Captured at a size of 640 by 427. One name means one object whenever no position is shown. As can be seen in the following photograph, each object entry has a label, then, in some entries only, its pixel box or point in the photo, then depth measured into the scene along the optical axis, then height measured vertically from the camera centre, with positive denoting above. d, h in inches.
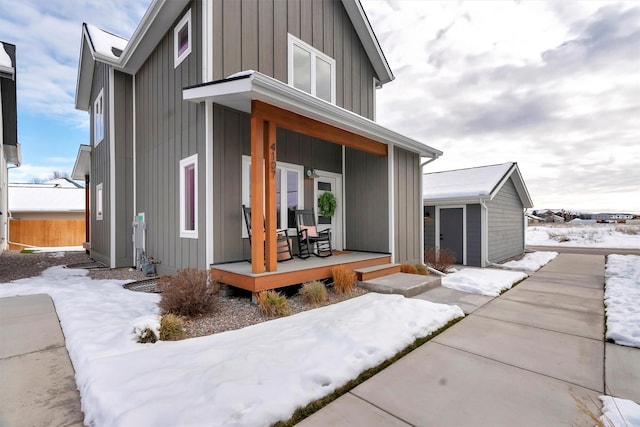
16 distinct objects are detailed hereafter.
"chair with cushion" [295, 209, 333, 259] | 227.1 -18.7
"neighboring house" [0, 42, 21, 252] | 323.5 +123.7
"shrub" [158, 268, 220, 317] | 137.9 -38.9
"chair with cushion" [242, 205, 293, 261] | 198.1 -21.1
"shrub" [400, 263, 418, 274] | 251.3 -47.4
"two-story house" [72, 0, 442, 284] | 180.7 +58.4
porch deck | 156.0 -34.3
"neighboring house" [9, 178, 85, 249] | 589.0 +0.7
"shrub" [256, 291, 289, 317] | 145.9 -45.1
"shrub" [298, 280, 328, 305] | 166.6 -45.1
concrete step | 188.1 -47.7
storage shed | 372.8 -0.7
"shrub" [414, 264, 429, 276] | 251.9 -48.6
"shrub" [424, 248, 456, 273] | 308.1 -50.0
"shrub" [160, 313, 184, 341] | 115.3 -45.0
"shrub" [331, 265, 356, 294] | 187.3 -42.2
